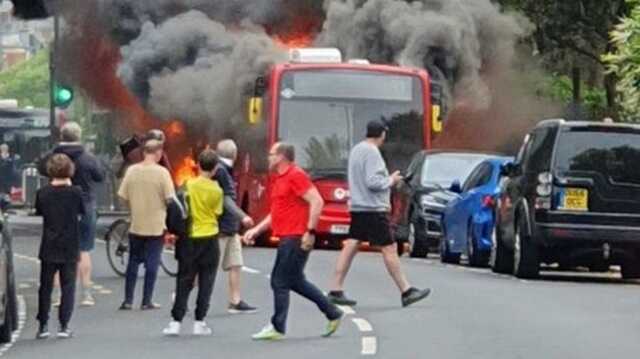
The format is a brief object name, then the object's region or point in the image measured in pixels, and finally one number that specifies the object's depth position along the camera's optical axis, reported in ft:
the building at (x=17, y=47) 516.32
